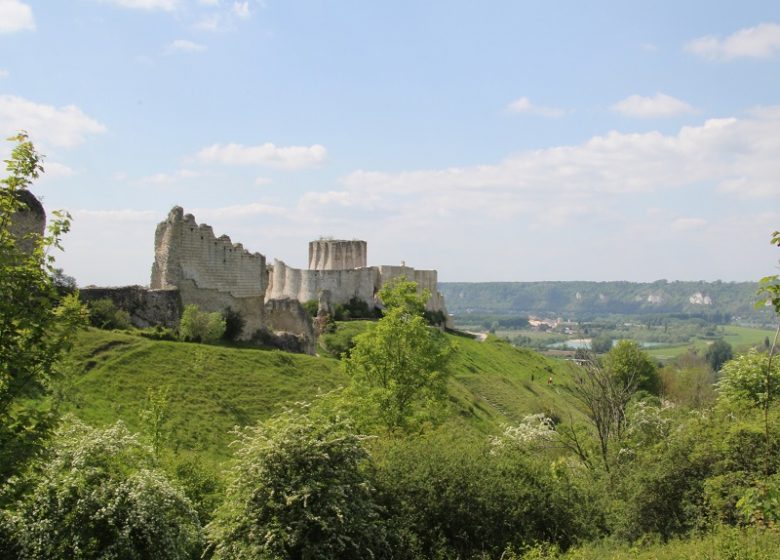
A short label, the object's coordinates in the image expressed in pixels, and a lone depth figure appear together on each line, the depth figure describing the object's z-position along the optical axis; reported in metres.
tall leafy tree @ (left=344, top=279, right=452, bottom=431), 31.64
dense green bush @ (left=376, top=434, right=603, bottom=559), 18.89
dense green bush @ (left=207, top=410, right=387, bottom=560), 16.17
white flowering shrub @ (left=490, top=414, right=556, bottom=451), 28.00
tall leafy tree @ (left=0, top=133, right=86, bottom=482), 13.41
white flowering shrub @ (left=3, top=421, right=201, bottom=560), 15.52
